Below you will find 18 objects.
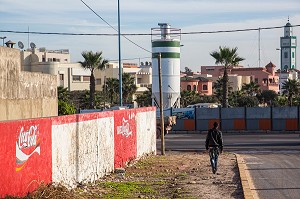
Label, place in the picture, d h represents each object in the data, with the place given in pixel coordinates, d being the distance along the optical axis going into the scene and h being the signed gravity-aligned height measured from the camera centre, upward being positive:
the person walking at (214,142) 20.12 -1.88
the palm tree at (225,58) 60.88 +2.61
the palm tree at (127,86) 85.38 -0.23
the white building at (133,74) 98.44 +1.63
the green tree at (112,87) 83.06 -0.36
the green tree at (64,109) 43.22 -1.74
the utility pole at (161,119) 31.19 -1.81
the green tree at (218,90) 91.62 -0.84
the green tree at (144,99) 86.86 -2.08
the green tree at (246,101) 88.38 -2.38
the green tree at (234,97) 89.50 -1.86
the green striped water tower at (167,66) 60.84 +1.86
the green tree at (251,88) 98.62 -0.57
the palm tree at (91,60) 60.03 +2.36
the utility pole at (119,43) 40.72 +2.76
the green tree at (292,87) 88.14 -0.36
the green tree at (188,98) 91.20 -2.04
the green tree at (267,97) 98.44 -2.01
